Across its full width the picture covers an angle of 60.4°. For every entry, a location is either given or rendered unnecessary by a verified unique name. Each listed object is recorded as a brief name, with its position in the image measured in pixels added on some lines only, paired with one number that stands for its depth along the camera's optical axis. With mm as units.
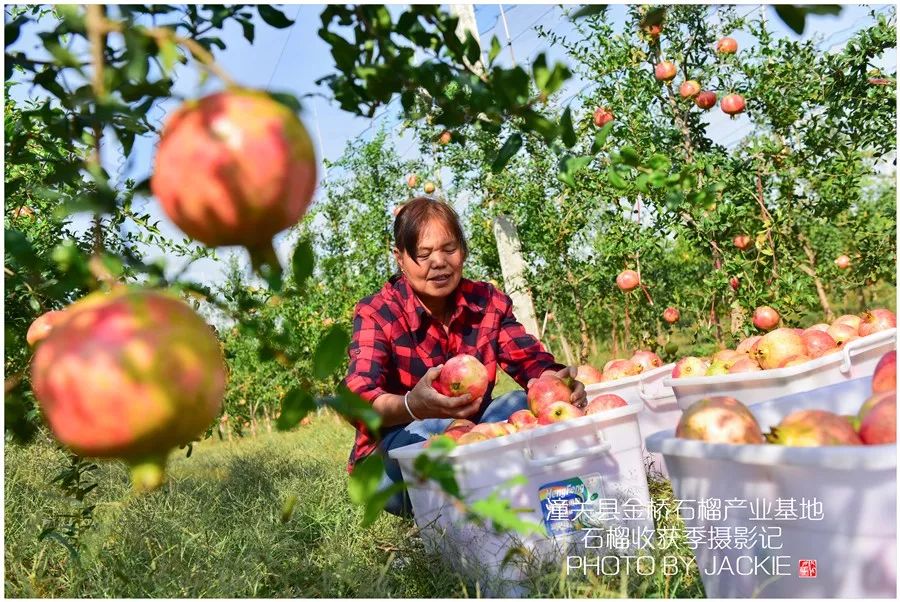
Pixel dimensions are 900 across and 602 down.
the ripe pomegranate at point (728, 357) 2418
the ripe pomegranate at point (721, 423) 1255
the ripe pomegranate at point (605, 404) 2021
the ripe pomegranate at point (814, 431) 1096
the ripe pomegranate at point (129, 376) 547
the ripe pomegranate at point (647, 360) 2973
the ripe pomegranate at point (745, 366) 2242
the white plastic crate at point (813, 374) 1914
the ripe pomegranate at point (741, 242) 4063
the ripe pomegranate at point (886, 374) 1213
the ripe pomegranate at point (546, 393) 2115
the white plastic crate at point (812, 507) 978
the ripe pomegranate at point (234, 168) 579
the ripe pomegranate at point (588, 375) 2945
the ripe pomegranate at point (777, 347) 2271
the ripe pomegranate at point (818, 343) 2270
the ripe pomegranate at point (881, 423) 1047
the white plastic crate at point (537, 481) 1651
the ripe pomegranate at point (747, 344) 2541
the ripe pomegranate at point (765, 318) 3666
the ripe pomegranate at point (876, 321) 2418
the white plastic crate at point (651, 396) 2453
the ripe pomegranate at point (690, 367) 2514
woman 2301
